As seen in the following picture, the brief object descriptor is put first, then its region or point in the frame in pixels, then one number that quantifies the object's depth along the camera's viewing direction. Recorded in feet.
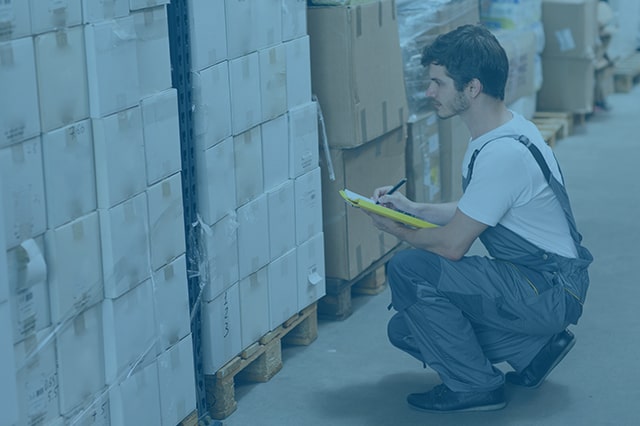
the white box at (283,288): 19.06
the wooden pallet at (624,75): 48.73
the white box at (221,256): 16.97
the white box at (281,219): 18.79
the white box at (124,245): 13.94
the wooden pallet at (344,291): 22.05
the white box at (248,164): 17.66
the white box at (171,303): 15.41
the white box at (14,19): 11.69
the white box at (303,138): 19.38
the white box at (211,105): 16.40
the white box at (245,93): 17.25
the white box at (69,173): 12.72
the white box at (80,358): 13.37
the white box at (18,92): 11.81
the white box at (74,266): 12.97
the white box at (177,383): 15.69
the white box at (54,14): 12.23
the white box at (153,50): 14.56
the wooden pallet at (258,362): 17.71
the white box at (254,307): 18.20
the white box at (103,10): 13.14
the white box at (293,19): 18.84
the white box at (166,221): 15.04
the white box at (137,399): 14.56
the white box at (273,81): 18.15
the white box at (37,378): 12.62
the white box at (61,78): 12.45
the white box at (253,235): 17.90
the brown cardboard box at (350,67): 20.71
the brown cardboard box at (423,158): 24.92
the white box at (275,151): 18.45
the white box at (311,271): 20.11
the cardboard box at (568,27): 38.93
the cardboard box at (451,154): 27.09
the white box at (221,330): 17.23
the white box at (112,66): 13.29
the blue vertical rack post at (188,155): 16.04
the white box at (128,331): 14.23
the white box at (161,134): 14.69
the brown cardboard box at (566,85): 40.00
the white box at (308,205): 19.73
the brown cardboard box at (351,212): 21.55
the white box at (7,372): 11.73
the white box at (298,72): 19.09
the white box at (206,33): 16.05
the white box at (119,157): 13.62
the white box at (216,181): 16.69
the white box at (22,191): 12.08
